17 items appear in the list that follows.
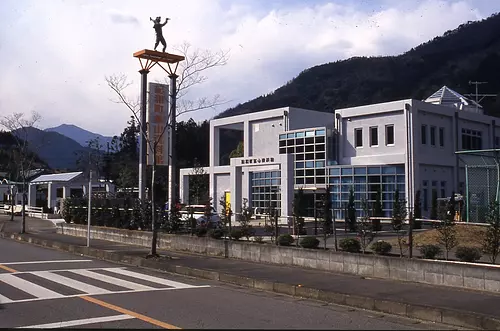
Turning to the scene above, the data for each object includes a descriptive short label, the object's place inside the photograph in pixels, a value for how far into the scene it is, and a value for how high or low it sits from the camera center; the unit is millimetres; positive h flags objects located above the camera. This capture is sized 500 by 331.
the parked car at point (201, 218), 20720 -680
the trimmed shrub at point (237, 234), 18219 -1078
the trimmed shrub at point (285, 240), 16438 -1144
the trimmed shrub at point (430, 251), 12703 -1128
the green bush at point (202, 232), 20219 -1125
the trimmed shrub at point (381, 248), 13930 -1160
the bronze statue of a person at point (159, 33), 27275 +8613
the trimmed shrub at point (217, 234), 19094 -1128
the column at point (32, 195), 57469 +571
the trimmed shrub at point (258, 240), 17561 -1245
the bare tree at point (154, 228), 17188 -838
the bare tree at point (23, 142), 31881 +3555
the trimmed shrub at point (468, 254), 11984 -1126
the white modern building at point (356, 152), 35375 +3365
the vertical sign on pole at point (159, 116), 32969 +5010
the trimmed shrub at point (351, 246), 14500 -1158
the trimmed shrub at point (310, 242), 15500 -1135
